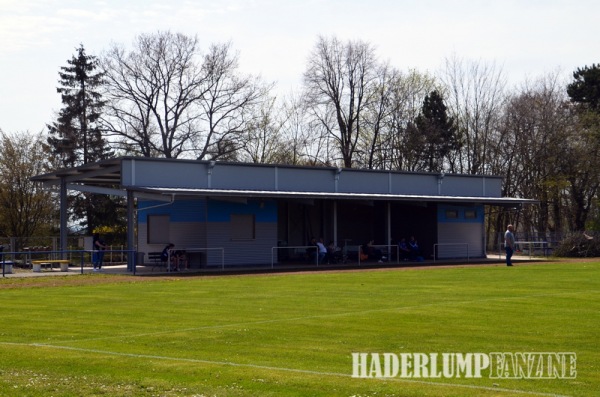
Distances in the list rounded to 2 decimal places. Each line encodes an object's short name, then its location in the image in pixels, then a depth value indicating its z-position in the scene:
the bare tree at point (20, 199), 59.84
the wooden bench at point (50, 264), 37.41
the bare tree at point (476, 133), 72.66
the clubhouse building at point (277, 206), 39.62
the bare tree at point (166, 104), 65.25
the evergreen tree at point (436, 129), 72.88
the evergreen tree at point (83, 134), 64.31
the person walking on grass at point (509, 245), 40.09
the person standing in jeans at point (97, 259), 37.56
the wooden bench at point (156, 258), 39.44
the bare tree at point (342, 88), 72.38
